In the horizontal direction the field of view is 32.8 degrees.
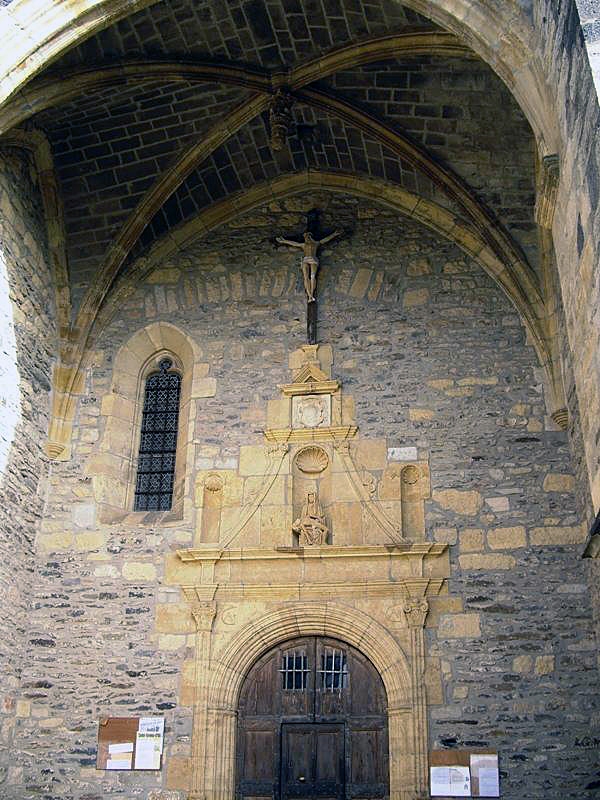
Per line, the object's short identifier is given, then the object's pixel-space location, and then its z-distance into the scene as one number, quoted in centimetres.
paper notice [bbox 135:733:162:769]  814
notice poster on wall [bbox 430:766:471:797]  770
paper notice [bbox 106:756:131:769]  816
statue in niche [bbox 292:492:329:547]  875
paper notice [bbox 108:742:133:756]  820
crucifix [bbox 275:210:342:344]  977
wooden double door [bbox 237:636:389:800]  801
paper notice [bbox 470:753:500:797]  766
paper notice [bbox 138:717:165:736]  823
